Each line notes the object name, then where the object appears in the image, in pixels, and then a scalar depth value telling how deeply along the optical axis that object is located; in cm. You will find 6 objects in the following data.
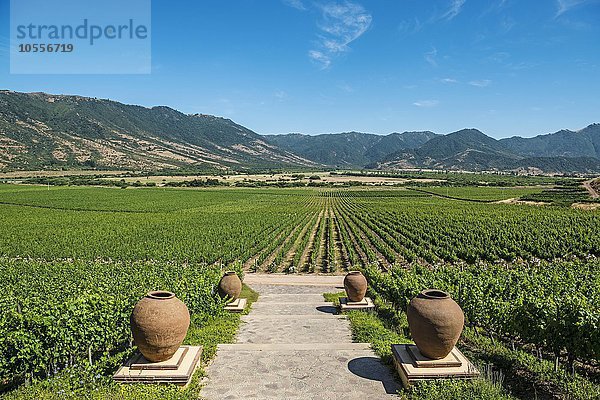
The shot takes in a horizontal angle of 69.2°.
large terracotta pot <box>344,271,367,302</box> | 1641
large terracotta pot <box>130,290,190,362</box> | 888
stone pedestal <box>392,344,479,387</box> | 877
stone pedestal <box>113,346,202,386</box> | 880
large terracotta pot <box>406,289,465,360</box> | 892
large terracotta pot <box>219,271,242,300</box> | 1645
